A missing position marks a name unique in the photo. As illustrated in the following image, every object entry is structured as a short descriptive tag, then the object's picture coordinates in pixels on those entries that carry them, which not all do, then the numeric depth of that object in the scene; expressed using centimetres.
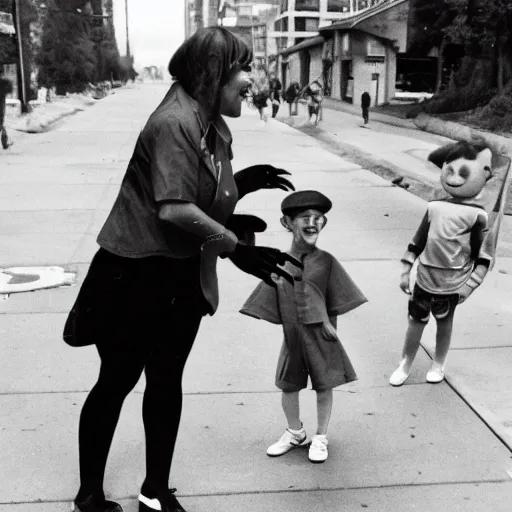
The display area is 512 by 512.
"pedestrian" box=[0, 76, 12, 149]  1616
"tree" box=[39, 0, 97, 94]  4453
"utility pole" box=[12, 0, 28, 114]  2634
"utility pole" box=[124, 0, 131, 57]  12652
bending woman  254
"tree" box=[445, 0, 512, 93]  2420
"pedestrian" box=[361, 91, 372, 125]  2605
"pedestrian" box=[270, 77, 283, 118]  3016
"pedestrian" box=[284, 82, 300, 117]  3032
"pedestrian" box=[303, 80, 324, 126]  2542
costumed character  401
